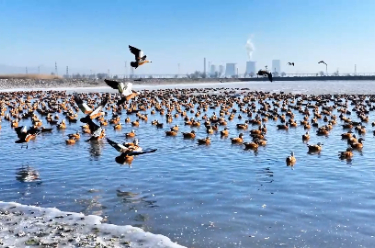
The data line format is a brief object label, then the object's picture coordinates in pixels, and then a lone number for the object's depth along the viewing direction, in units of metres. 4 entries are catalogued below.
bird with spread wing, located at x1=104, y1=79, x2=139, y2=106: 11.02
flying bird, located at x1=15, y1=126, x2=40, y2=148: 13.47
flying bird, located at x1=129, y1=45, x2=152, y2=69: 12.23
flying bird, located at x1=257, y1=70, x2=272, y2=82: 20.39
